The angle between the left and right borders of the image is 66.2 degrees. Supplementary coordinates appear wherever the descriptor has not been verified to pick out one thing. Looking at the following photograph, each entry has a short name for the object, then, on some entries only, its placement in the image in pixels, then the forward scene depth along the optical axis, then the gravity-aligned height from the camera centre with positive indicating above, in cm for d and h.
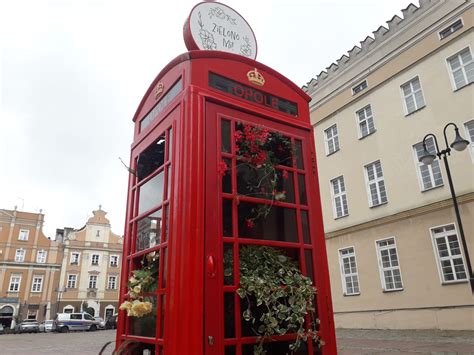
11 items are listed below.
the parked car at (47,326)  2997 -60
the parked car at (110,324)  3297 -65
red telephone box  236 +78
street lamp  880 +352
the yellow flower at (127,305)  266 +7
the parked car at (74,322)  2942 -38
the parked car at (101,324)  3153 -62
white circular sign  358 +282
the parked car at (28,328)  2997 -68
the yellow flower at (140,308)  258 +5
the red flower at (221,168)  266 +99
